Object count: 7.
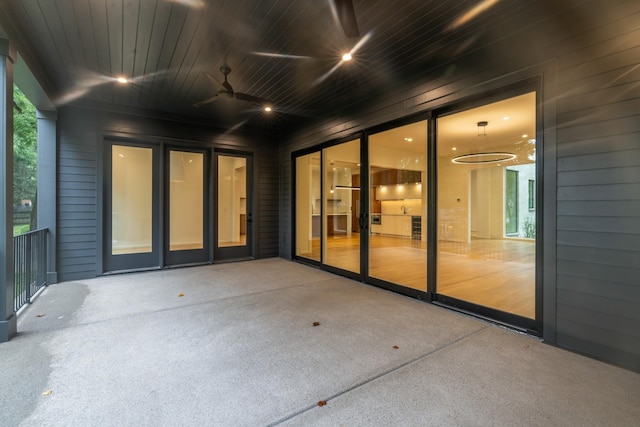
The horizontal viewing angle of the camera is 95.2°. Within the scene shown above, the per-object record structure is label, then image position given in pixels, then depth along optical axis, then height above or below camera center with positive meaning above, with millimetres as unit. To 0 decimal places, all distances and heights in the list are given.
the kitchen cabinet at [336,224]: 6320 -250
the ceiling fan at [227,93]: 3789 +1631
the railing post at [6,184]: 2689 +269
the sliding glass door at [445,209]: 3366 +63
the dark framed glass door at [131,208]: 5387 +90
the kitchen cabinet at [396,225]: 5281 -236
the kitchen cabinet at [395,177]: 5004 +649
